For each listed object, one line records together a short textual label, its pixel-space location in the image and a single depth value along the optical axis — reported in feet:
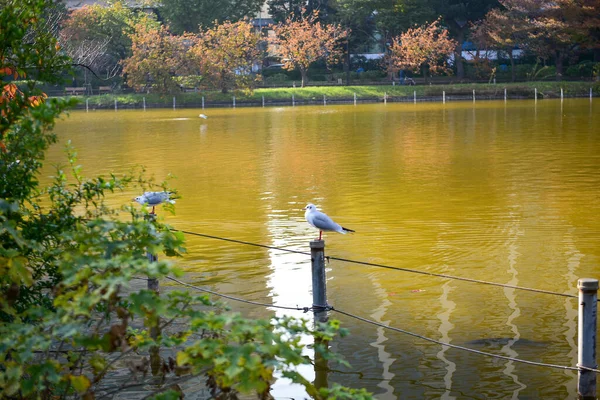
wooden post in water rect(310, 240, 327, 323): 25.63
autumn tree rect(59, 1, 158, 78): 217.56
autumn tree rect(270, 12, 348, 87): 218.59
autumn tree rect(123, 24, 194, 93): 207.21
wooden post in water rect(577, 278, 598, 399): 20.26
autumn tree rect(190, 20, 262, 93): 209.67
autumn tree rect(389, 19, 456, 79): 212.72
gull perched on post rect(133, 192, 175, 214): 38.73
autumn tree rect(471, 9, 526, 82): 203.00
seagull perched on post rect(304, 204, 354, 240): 34.55
